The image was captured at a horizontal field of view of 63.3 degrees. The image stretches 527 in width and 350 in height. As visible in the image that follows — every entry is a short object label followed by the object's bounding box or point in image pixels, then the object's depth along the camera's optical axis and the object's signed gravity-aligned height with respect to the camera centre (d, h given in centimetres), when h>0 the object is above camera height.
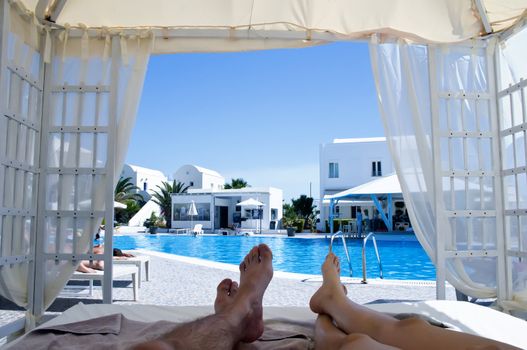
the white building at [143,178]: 2809 +240
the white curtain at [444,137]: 337 +62
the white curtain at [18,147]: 281 +47
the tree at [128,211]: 2414 +18
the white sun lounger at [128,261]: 506 -55
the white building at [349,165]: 2103 +244
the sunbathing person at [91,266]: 446 -58
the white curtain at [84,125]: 326 +70
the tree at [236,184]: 2906 +206
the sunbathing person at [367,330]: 98 -31
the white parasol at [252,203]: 2044 +53
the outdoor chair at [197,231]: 1868 -74
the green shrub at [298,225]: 2018 -51
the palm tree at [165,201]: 2495 +76
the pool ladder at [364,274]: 567 -80
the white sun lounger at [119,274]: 423 -62
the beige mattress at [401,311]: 169 -46
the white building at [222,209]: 2241 +28
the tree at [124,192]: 2270 +120
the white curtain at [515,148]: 317 +51
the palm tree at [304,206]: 2206 +42
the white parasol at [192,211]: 2016 +15
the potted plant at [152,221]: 2256 -37
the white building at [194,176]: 2928 +262
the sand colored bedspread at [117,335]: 138 -42
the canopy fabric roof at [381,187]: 1202 +79
